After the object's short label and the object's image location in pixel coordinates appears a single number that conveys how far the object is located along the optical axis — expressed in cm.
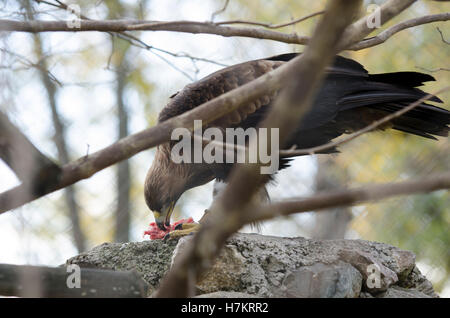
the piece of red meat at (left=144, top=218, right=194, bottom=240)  298
